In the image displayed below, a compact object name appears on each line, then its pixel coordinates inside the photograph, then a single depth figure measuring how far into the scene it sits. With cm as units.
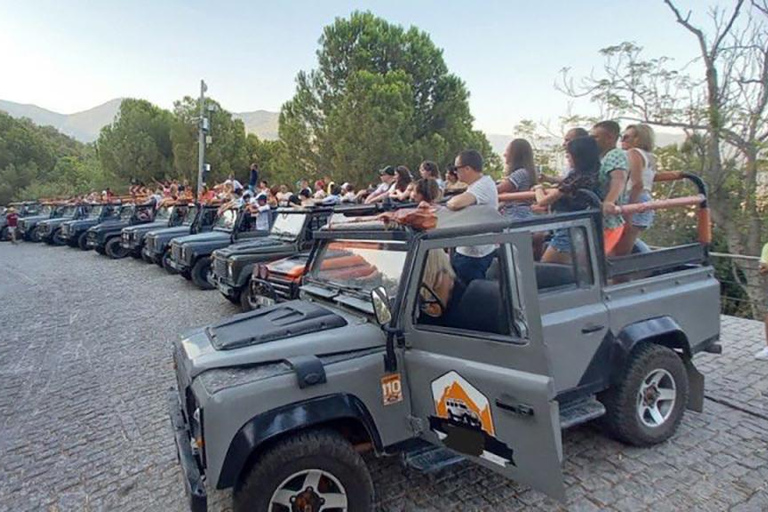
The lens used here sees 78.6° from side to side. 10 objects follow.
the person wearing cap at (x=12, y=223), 1980
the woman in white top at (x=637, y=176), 375
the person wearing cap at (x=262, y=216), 936
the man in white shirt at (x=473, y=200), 283
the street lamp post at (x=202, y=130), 2188
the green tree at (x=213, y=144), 3291
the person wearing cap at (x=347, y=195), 1038
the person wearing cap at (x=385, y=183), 882
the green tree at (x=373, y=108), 2158
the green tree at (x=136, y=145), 3428
